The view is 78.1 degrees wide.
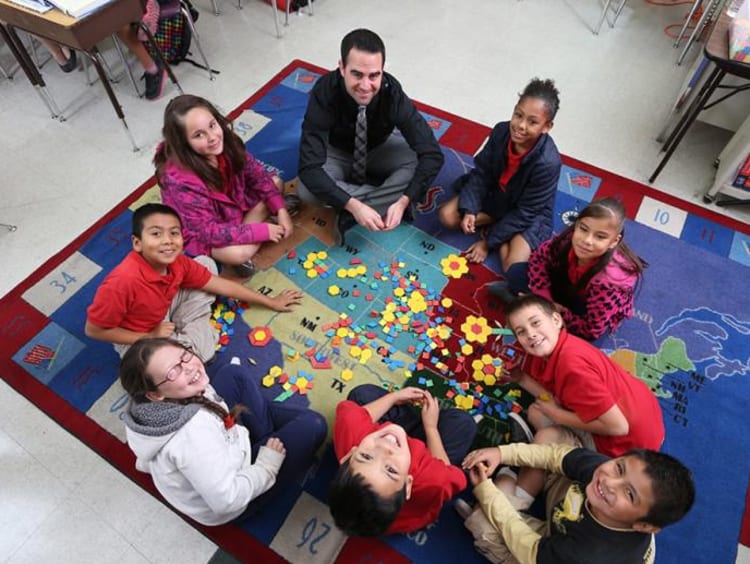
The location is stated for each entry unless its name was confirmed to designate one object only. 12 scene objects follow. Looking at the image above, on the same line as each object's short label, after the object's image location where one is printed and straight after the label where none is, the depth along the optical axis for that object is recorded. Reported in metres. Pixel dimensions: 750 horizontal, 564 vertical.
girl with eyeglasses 1.15
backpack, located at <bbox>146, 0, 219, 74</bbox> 2.80
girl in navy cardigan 1.76
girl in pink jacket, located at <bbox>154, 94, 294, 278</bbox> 1.74
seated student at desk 2.75
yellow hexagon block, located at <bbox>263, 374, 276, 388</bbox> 1.76
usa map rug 1.51
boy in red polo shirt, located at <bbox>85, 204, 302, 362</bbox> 1.52
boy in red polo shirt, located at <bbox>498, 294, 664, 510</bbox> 1.35
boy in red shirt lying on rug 1.11
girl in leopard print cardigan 1.53
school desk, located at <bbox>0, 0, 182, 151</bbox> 2.05
